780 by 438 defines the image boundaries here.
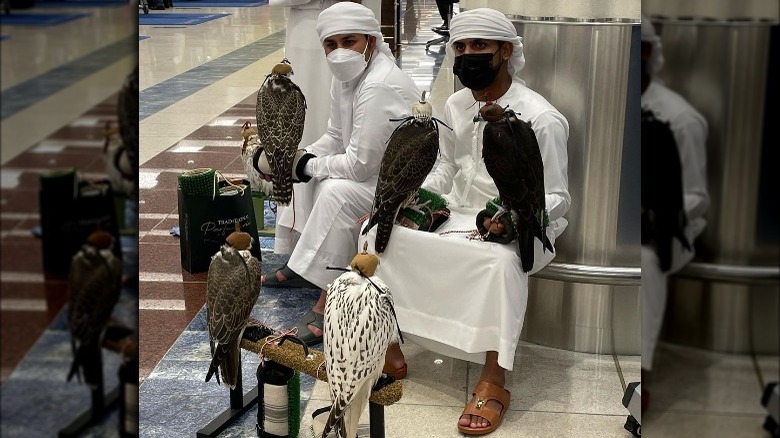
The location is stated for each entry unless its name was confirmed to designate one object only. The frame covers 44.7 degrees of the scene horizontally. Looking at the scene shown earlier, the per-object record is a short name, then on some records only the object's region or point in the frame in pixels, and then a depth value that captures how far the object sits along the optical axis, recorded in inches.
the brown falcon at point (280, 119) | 125.3
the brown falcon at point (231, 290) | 107.8
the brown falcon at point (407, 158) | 119.5
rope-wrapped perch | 102.5
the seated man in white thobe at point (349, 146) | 146.4
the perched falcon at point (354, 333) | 95.7
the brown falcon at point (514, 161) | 111.3
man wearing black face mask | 124.0
